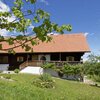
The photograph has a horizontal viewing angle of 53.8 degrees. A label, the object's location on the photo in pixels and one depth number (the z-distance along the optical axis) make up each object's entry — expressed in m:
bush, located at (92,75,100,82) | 11.03
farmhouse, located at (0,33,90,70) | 14.32
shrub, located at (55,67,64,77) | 13.31
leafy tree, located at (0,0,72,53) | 1.95
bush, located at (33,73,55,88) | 9.17
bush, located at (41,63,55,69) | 13.63
